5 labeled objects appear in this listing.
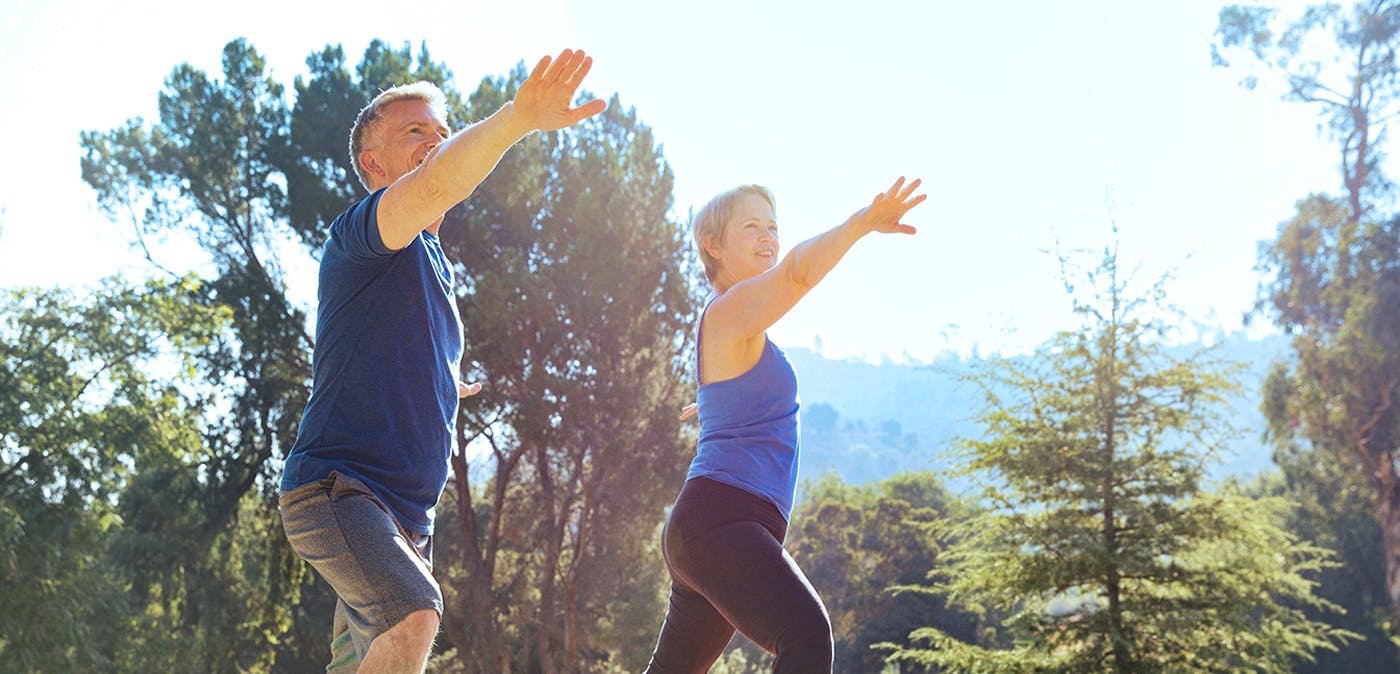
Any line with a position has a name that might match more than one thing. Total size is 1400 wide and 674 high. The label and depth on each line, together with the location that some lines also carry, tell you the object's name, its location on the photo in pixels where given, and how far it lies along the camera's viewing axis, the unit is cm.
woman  244
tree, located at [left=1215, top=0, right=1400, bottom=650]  2078
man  193
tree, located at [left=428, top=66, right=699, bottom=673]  1687
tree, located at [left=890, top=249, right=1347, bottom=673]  1084
